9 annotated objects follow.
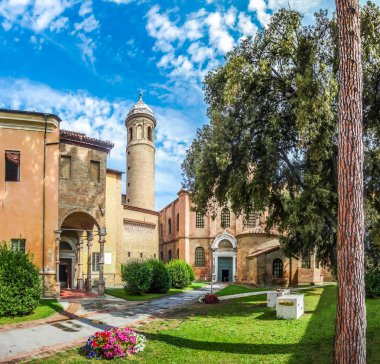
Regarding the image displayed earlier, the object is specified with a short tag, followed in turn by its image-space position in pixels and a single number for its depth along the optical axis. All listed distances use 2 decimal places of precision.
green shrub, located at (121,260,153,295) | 24.58
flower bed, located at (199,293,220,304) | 21.27
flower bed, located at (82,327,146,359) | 9.20
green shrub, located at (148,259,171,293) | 26.20
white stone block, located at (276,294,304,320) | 14.38
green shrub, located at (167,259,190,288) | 31.69
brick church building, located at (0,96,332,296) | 21.58
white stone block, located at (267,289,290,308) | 17.50
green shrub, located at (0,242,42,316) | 15.16
